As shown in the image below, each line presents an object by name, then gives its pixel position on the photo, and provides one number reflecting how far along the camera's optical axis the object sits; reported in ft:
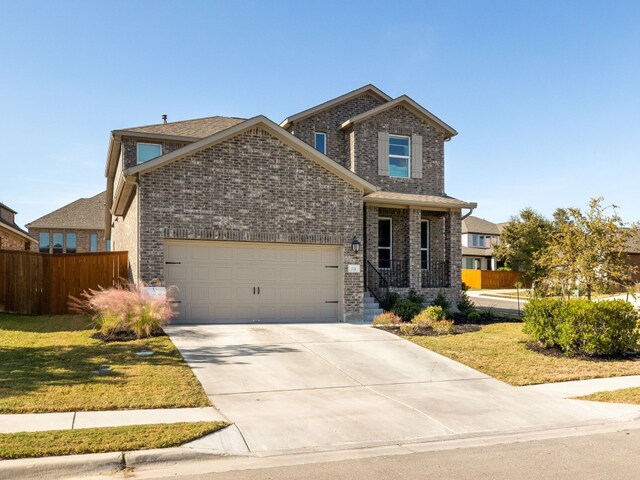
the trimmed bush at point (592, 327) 39.34
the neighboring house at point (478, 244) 173.27
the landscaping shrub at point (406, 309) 55.83
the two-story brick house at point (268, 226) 48.11
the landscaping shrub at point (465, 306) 64.13
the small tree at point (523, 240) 135.95
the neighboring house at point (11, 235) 103.19
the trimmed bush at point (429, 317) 51.19
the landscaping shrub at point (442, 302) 62.61
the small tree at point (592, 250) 46.65
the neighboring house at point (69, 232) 138.82
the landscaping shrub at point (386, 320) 51.85
